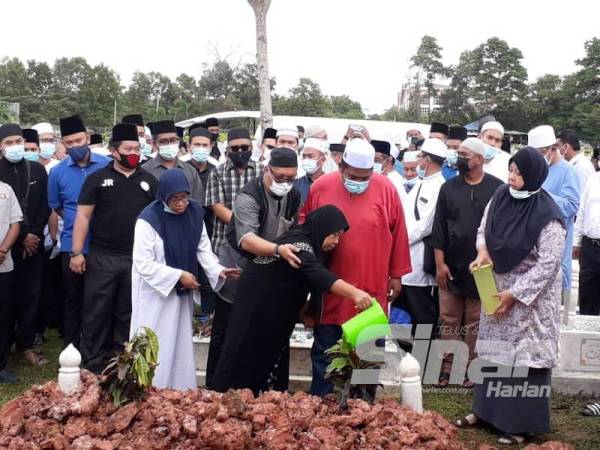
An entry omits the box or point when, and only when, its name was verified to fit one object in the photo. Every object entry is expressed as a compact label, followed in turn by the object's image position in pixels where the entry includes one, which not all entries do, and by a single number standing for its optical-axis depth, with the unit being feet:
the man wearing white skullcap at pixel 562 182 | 20.44
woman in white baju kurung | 15.07
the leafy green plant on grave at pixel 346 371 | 11.23
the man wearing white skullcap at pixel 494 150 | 20.79
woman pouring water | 13.38
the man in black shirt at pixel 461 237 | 17.47
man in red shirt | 14.58
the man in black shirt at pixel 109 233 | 17.80
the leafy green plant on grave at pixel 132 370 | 10.71
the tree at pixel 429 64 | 150.10
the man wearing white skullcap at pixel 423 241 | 18.97
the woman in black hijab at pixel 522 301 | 14.20
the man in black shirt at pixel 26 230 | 19.72
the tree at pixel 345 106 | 186.29
